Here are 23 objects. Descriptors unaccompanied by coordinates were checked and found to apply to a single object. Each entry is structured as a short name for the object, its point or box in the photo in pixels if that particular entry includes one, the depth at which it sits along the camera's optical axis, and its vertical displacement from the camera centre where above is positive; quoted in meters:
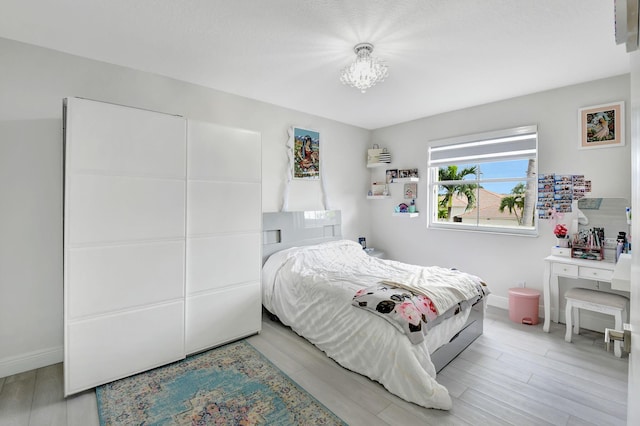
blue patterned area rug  1.91 -1.27
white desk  2.81 -0.56
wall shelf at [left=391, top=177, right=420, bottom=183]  4.49 +0.50
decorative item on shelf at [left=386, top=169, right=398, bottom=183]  4.78 +0.61
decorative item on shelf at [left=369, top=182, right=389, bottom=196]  4.94 +0.39
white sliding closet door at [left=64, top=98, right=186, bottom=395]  2.11 -0.22
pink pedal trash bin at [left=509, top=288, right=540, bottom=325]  3.30 -1.01
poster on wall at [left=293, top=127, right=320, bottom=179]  4.13 +0.82
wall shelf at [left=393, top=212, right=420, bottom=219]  4.52 -0.02
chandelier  2.46 +1.18
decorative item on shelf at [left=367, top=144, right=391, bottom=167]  4.86 +0.91
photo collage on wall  3.23 +0.25
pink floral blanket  2.09 -0.69
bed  2.08 -0.80
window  3.65 +0.42
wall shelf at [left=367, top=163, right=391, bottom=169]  4.91 +0.79
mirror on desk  2.98 -0.03
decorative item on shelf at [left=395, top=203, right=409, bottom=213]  4.60 +0.08
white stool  2.65 -0.80
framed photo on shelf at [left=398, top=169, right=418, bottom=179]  4.54 +0.61
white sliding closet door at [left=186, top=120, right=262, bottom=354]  2.65 -0.20
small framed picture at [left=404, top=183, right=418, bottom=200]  4.61 +0.35
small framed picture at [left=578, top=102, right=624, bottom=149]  3.00 +0.90
